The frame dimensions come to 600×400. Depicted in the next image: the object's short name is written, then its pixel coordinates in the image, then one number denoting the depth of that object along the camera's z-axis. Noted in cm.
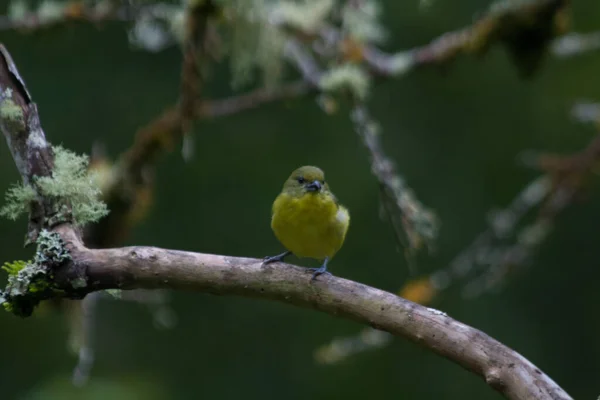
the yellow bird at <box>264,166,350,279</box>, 595
